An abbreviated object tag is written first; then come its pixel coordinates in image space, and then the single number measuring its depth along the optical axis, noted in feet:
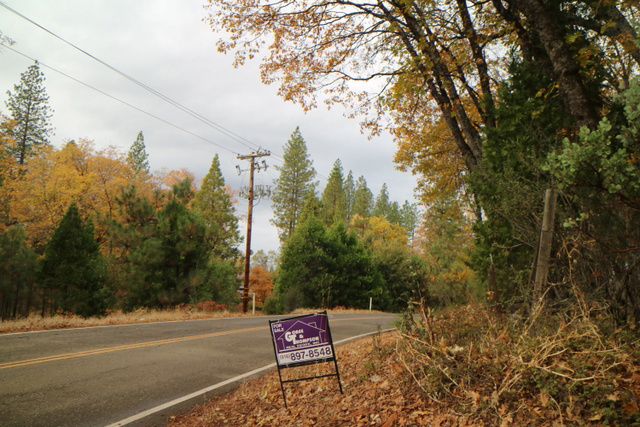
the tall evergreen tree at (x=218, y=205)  139.76
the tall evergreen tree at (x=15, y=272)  58.39
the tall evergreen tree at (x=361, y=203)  192.65
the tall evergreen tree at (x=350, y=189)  239.26
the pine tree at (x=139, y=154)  160.66
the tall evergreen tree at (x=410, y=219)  233.76
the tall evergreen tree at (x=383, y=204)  211.59
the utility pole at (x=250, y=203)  72.79
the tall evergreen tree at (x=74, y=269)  59.16
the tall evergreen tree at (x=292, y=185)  175.42
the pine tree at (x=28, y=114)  123.03
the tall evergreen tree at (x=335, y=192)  184.63
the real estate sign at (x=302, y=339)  16.81
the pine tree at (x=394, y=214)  219.20
